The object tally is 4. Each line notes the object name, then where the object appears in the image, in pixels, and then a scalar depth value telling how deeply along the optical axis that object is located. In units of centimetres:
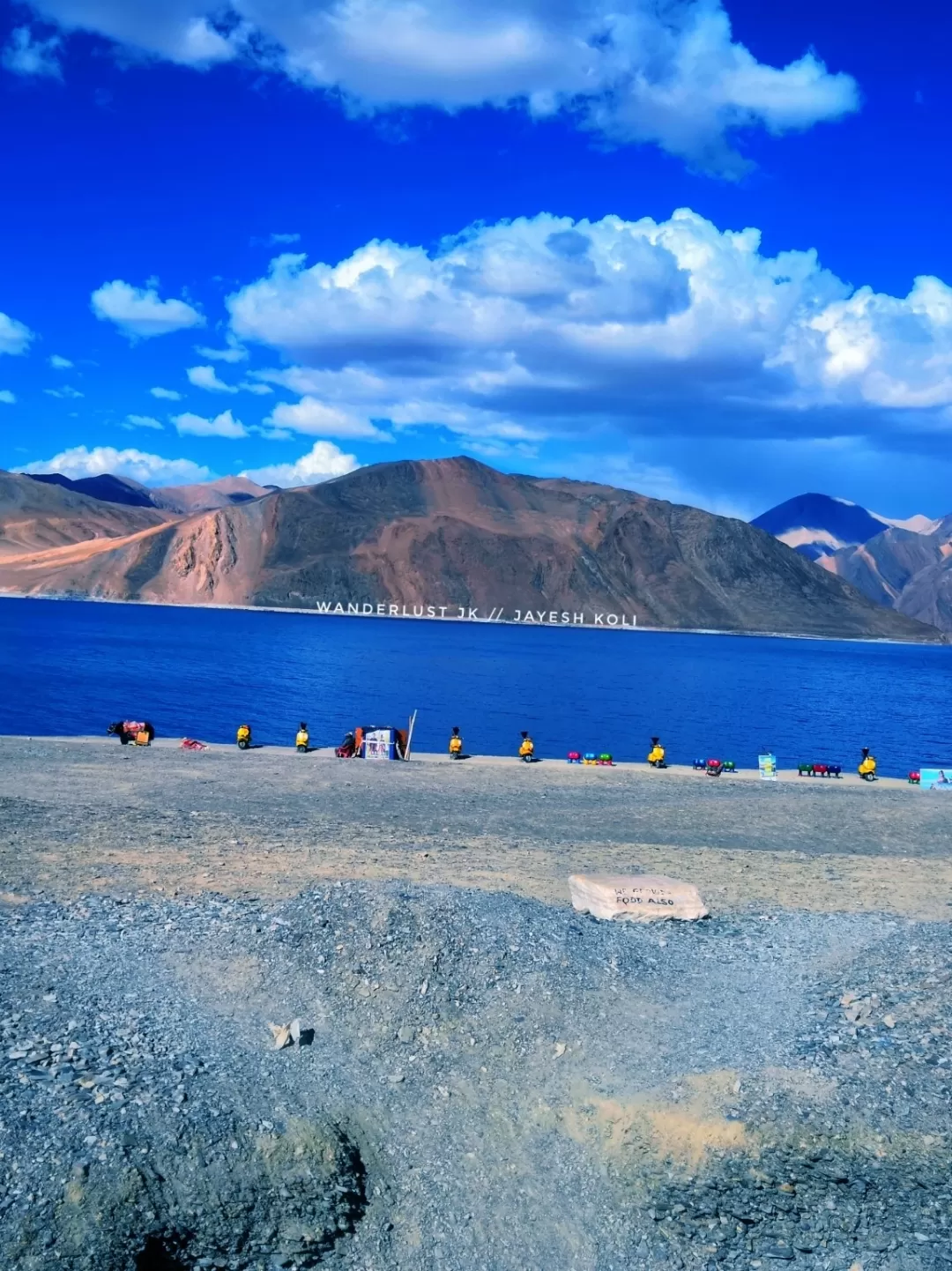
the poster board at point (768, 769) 3556
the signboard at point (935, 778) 3584
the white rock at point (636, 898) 1695
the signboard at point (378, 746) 3575
